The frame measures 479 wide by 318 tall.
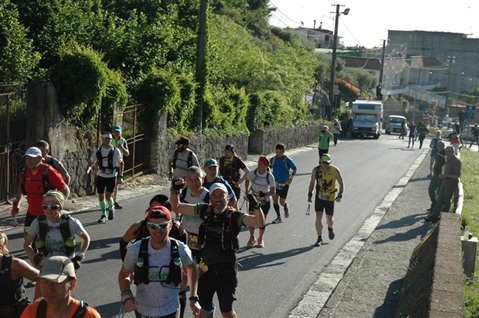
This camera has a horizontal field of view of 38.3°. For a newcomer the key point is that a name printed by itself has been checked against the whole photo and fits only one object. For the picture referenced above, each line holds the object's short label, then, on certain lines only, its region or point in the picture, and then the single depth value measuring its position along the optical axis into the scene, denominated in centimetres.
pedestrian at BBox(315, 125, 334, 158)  2503
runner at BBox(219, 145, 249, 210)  1260
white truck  5309
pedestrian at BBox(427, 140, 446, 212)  1740
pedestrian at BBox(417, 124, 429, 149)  3909
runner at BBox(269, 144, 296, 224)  1395
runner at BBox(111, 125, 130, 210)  1481
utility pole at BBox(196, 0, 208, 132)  2211
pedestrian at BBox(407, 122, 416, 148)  4366
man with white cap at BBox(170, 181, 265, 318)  667
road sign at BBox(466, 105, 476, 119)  5847
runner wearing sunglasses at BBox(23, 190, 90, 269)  712
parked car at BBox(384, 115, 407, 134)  6625
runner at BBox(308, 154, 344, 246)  1243
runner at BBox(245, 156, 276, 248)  1260
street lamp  4644
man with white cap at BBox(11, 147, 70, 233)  890
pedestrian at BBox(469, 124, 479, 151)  4791
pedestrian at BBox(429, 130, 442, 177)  2308
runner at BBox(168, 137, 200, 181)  1257
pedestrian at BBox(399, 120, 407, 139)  5502
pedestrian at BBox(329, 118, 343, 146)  3978
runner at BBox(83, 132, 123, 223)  1324
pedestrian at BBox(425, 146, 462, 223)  1526
